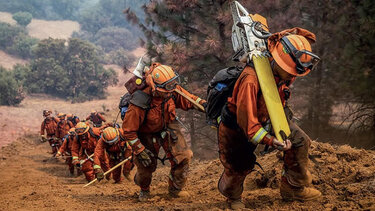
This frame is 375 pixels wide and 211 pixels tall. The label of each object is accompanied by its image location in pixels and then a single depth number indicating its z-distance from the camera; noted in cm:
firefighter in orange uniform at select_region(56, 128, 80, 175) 1080
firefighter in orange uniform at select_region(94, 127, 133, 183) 795
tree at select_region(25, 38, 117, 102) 4422
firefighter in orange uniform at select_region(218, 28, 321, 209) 320
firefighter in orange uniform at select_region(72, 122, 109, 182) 939
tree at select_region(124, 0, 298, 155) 1038
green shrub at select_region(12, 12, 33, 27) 7722
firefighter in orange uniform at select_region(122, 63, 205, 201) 502
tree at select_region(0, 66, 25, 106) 3341
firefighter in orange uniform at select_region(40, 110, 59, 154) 1438
